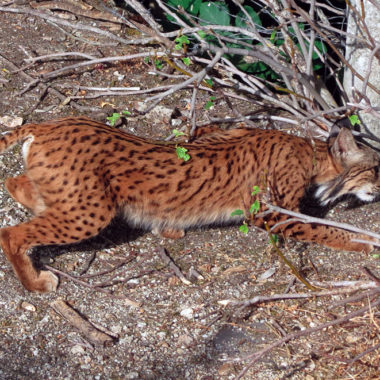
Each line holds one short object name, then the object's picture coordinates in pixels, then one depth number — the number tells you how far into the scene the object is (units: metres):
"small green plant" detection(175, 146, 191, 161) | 8.92
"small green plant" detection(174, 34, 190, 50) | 8.99
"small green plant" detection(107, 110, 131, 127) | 9.30
